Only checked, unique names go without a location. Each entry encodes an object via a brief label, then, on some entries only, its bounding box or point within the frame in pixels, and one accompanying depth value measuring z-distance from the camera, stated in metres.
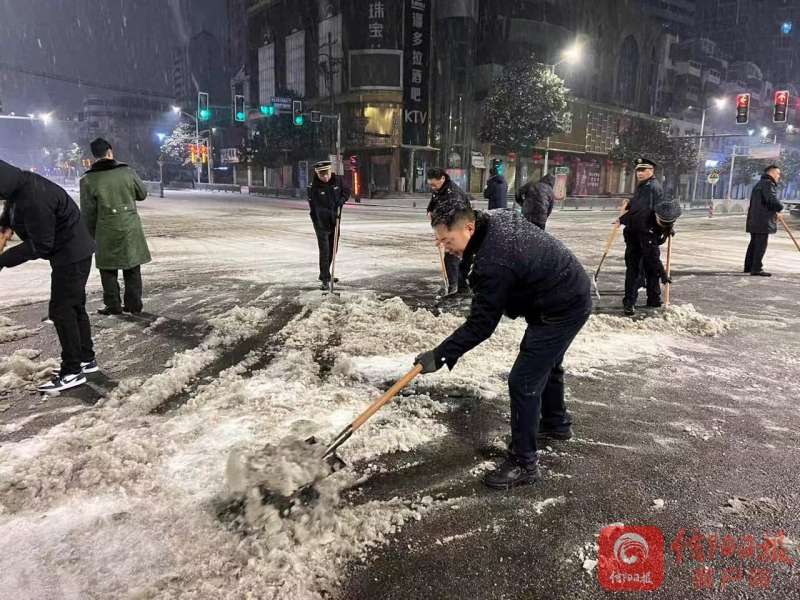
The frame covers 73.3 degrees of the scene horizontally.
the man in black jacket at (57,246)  3.84
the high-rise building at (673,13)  54.94
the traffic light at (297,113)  30.02
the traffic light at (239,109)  27.72
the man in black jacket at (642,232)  6.53
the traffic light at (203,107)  26.98
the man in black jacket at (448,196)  6.70
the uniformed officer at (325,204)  7.70
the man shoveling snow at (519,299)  2.62
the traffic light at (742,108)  26.88
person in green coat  5.77
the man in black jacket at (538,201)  7.96
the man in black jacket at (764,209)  8.91
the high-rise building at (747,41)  94.94
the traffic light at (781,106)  24.97
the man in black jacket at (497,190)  8.72
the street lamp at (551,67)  41.43
